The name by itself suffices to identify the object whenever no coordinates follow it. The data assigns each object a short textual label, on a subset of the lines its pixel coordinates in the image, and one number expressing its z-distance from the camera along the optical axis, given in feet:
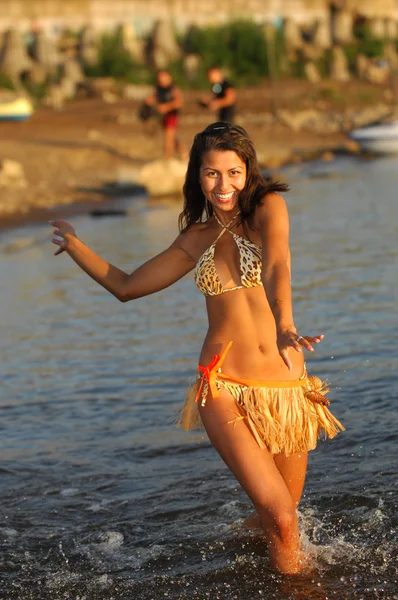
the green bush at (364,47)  151.43
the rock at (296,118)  106.63
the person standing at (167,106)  74.38
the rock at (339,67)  143.43
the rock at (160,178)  67.56
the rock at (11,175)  64.28
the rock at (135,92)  114.21
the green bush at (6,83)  116.47
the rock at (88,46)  128.06
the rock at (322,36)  153.89
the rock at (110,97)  108.88
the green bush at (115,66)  126.21
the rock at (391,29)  163.09
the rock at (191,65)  132.67
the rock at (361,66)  145.59
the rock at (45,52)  124.26
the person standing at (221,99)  73.51
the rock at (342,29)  159.43
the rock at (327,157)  90.28
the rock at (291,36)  149.79
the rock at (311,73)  139.03
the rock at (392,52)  149.20
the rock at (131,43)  135.74
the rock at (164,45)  137.08
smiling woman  15.89
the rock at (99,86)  114.21
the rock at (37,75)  118.93
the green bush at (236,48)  136.26
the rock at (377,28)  161.58
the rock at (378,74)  143.02
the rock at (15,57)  122.01
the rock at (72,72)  120.06
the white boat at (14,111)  93.15
